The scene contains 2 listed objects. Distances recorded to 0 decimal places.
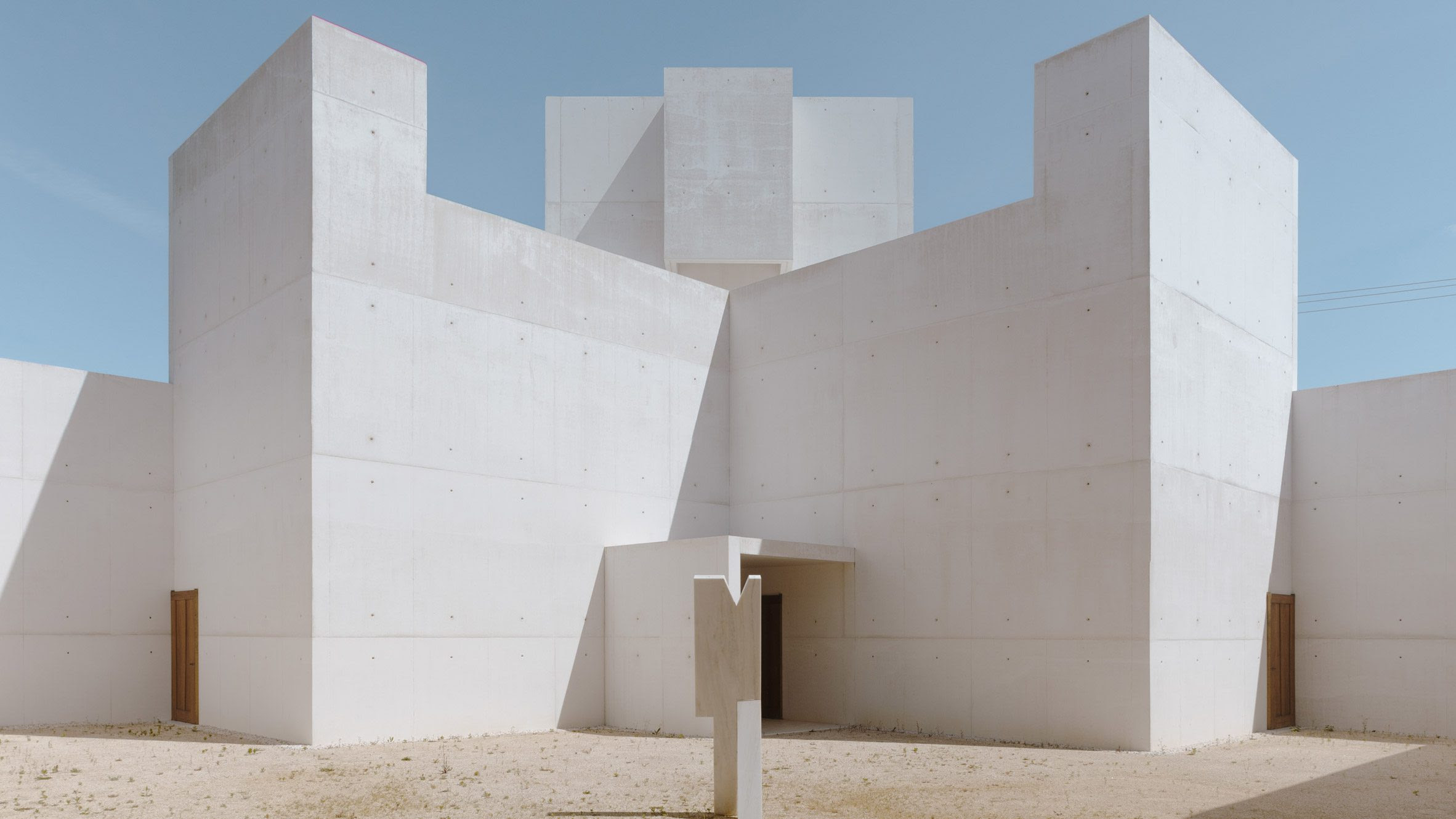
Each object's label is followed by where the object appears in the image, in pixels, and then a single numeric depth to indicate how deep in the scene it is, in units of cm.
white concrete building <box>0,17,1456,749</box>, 1369
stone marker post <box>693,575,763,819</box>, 849
